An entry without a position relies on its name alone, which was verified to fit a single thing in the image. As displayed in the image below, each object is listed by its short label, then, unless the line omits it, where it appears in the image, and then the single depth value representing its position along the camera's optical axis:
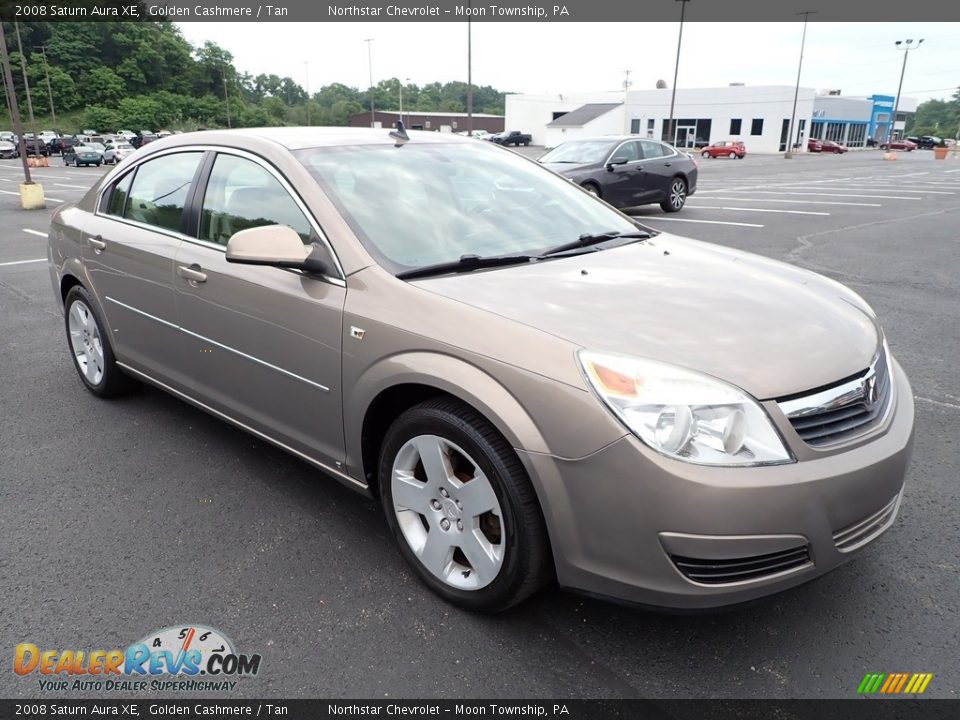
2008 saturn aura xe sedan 1.97
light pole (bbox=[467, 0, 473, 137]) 28.11
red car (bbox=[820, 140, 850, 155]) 61.94
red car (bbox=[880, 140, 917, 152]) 70.38
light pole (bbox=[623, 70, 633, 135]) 73.56
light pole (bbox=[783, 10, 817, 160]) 51.10
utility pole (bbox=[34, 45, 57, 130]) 77.95
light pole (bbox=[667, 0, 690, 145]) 40.76
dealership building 65.19
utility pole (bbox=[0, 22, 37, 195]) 14.93
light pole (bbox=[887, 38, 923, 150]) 56.81
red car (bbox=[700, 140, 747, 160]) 50.69
